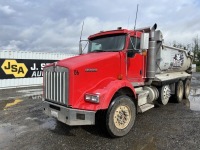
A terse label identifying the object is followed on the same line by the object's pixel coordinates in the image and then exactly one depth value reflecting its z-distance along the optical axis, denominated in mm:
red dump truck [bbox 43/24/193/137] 3303
